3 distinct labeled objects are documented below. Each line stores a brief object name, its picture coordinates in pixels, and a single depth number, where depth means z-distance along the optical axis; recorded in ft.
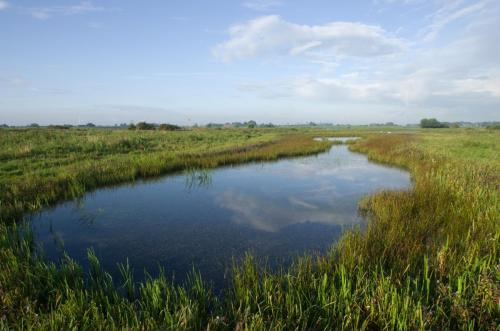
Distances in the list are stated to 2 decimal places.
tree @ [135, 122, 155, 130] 219.61
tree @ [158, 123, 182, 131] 220.84
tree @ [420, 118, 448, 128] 468.22
